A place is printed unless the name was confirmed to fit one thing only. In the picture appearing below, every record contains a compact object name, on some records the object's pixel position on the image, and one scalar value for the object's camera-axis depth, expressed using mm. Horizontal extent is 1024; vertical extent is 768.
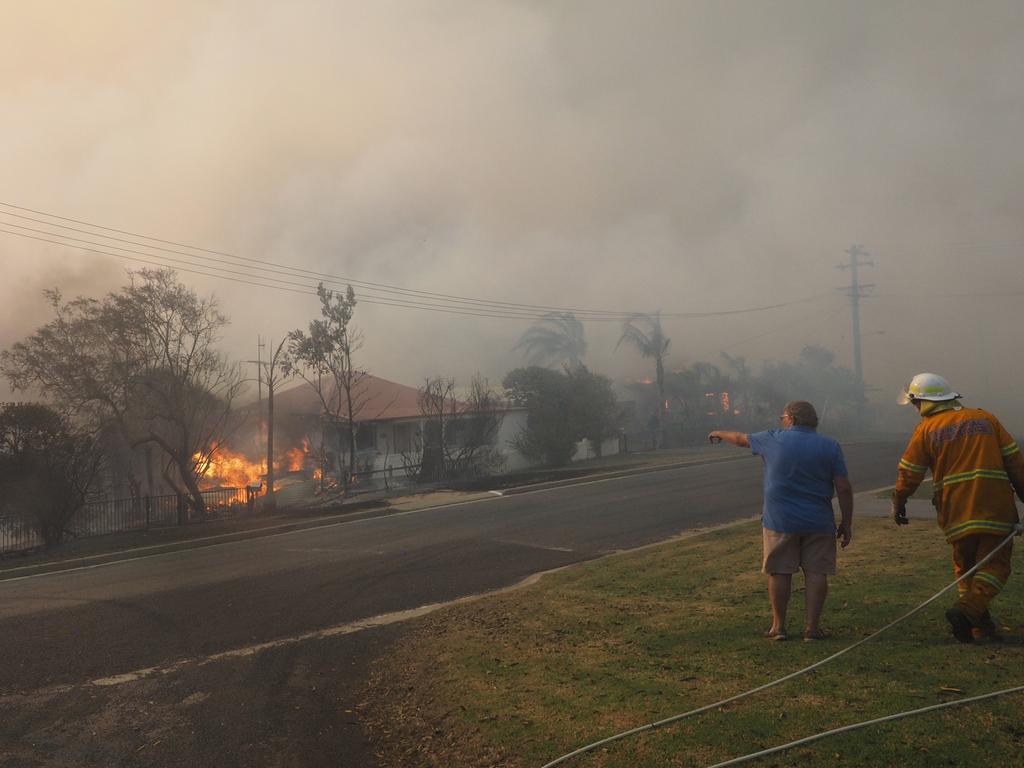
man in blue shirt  4852
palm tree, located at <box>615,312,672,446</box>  41969
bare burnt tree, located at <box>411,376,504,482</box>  29125
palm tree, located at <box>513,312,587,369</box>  48925
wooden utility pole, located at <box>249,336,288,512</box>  29172
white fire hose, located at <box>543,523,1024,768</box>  3388
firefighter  4410
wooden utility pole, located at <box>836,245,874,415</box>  45438
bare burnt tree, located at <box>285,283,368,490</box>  29344
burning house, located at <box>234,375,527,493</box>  31688
